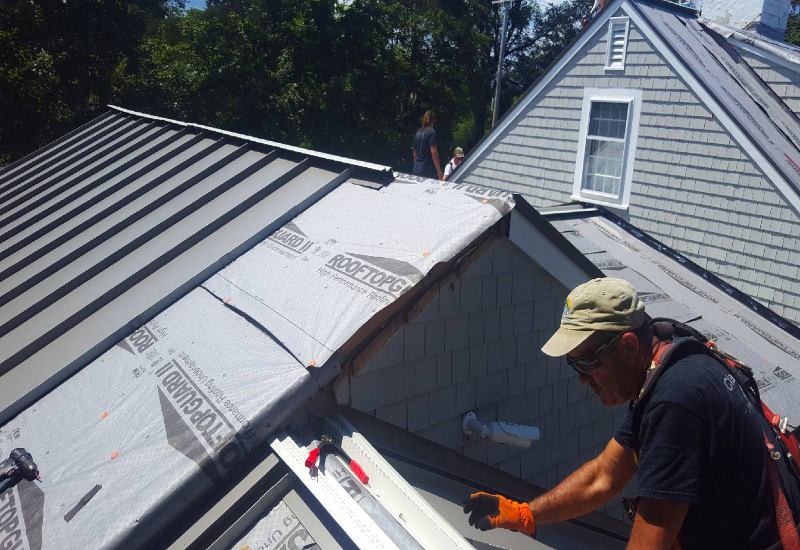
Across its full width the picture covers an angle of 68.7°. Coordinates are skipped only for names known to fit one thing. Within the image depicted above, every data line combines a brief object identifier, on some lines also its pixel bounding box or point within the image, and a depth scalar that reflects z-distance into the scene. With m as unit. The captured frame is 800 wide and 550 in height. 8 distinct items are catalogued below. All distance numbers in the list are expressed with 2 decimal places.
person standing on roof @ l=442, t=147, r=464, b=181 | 13.61
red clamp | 2.30
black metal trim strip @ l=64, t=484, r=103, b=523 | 2.29
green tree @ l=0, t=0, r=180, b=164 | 14.61
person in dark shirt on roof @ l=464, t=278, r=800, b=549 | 1.88
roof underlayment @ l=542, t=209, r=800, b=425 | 5.84
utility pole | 23.79
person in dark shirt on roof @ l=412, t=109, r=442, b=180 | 10.47
